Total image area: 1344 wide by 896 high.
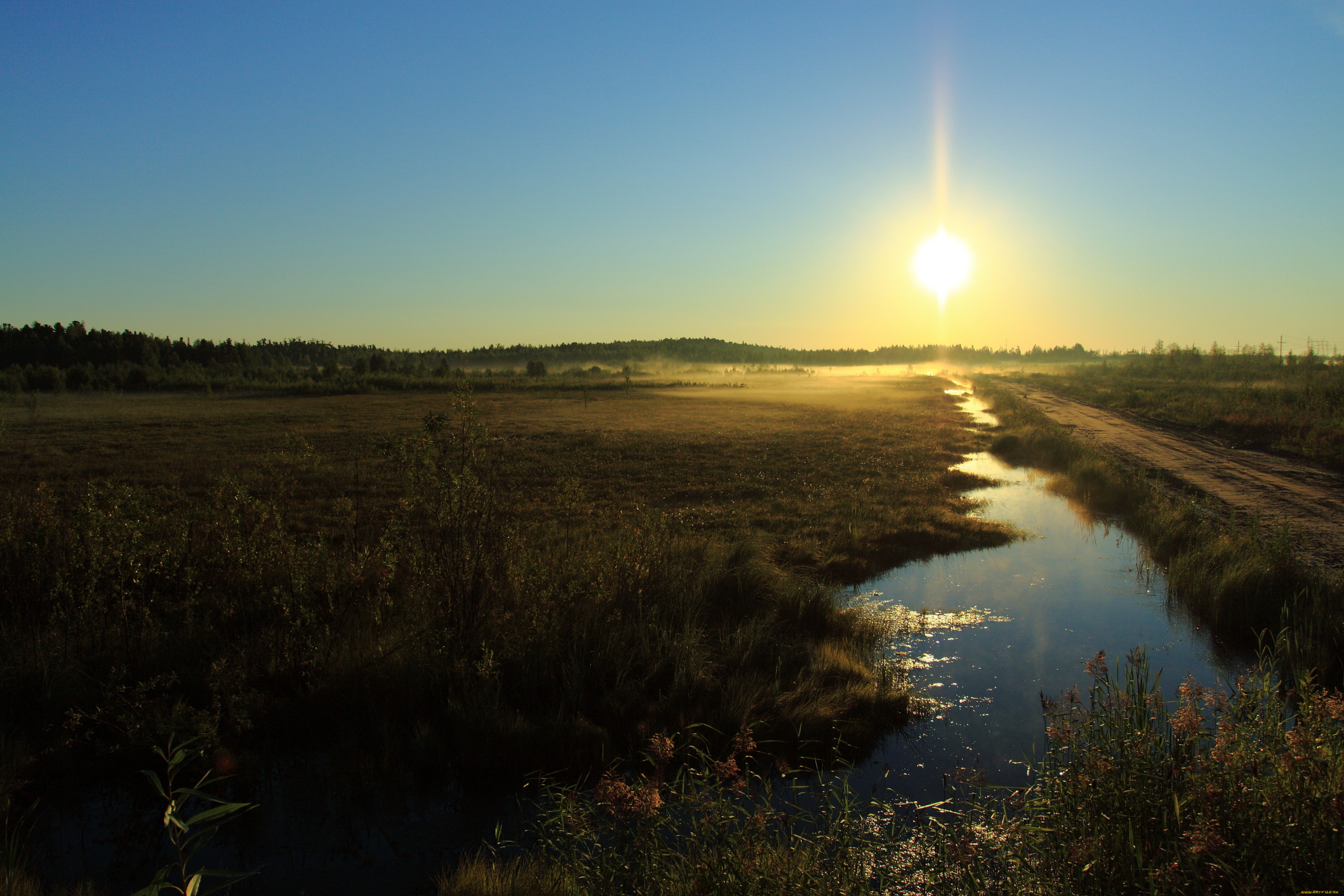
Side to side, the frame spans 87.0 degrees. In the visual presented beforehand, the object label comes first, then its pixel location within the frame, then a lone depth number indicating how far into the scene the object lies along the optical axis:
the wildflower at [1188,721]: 3.47
